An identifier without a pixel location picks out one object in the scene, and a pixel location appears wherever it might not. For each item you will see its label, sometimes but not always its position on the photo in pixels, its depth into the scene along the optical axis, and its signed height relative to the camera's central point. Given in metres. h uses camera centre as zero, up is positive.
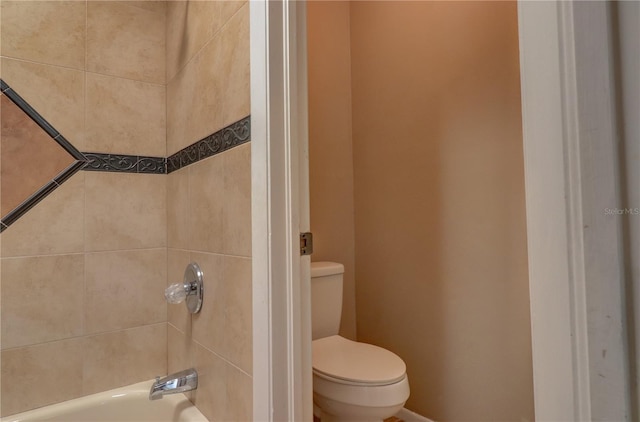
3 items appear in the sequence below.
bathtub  1.23 -0.67
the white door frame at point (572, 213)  0.37 +0.00
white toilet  1.31 -0.61
